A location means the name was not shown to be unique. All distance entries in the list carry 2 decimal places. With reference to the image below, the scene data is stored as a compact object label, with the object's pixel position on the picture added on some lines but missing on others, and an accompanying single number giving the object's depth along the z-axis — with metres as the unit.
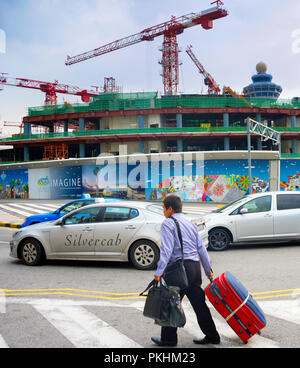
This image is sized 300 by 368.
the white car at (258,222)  9.98
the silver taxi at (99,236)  7.73
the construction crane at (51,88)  76.06
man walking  3.89
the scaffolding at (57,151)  47.09
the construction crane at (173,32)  63.50
